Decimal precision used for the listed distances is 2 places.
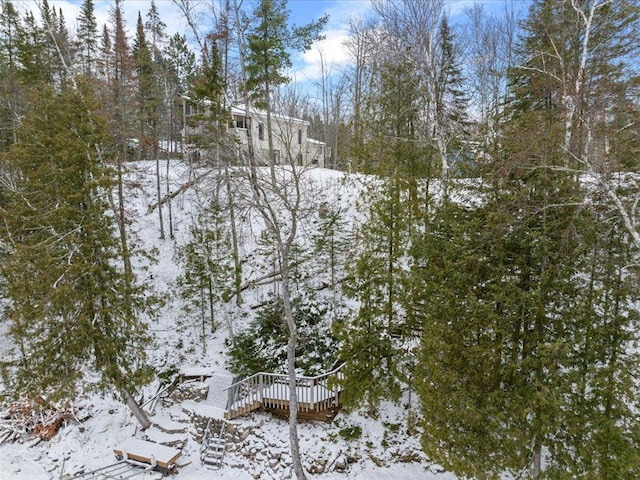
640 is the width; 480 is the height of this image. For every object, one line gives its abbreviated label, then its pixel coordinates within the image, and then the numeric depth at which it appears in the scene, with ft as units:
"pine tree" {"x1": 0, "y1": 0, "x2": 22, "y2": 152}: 55.57
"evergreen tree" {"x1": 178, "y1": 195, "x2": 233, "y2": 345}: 43.23
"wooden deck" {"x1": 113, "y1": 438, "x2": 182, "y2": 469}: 28.50
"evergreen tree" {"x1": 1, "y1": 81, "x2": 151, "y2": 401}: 27.91
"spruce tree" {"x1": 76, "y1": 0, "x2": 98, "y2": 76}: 89.04
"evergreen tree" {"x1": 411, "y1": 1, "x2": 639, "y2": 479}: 20.01
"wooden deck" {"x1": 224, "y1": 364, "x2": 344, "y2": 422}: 33.01
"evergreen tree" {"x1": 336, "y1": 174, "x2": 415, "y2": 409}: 30.19
